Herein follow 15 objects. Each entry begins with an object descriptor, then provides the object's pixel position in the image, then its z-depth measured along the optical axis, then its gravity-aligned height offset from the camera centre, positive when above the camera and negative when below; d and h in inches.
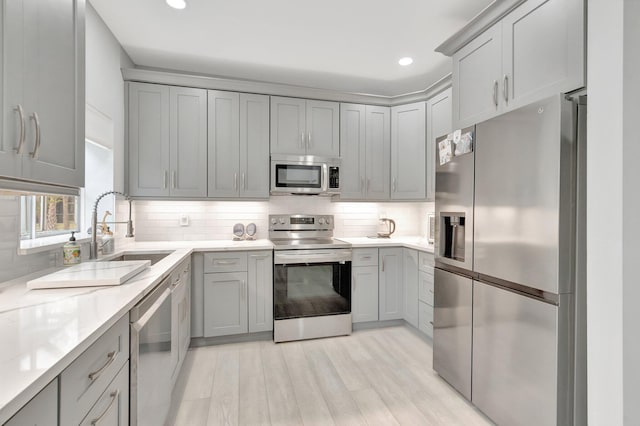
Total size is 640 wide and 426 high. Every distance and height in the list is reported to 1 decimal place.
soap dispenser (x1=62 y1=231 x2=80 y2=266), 68.4 -9.8
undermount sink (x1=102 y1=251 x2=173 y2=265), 88.0 -13.7
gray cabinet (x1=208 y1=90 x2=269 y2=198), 119.0 +27.4
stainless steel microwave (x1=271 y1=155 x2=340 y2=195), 124.3 +16.3
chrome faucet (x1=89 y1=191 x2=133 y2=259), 74.2 -6.9
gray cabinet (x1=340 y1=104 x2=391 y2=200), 133.2 +28.4
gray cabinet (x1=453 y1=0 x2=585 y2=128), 57.7 +35.3
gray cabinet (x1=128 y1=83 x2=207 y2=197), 111.5 +27.2
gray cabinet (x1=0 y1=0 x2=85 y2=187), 36.9 +17.3
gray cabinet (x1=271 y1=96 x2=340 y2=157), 125.0 +36.8
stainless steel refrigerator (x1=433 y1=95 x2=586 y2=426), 53.7 -10.5
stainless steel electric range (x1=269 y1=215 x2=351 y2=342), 112.0 -29.7
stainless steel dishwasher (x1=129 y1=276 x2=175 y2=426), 47.6 -26.8
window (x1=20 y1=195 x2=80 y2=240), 66.9 -1.2
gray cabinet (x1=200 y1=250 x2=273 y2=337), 107.1 -29.7
